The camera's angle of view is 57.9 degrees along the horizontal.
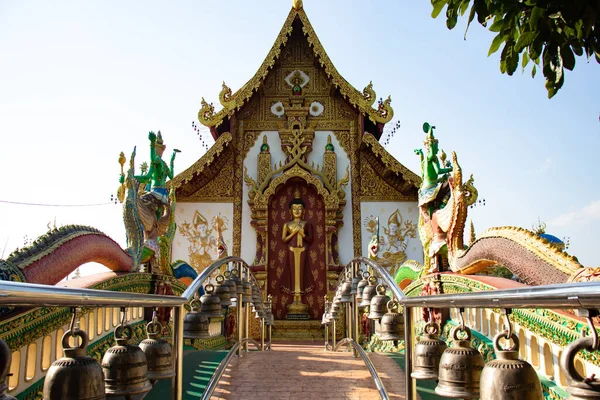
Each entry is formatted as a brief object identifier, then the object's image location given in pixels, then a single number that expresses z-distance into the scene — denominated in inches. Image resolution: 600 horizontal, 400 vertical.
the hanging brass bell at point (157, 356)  105.4
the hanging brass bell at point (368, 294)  184.3
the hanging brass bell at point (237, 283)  216.5
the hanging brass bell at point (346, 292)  230.5
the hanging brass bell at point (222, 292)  187.9
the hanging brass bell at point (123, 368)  82.4
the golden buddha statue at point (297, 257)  437.1
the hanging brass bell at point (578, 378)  45.3
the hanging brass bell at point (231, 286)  195.8
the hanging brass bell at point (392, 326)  142.6
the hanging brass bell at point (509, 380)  60.8
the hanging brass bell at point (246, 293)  236.5
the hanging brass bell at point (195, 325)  148.9
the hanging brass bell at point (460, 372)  78.7
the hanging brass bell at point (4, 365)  46.6
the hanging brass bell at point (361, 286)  206.2
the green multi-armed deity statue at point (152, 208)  263.7
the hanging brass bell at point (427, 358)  99.7
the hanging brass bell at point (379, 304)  161.8
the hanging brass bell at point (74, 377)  64.2
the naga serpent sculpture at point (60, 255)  159.9
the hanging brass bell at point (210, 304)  162.4
